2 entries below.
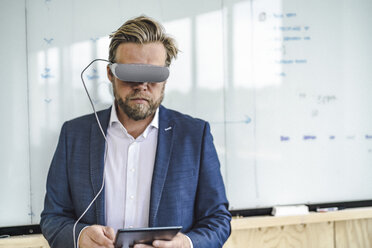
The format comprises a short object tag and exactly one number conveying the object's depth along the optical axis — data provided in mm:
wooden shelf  1787
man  1386
